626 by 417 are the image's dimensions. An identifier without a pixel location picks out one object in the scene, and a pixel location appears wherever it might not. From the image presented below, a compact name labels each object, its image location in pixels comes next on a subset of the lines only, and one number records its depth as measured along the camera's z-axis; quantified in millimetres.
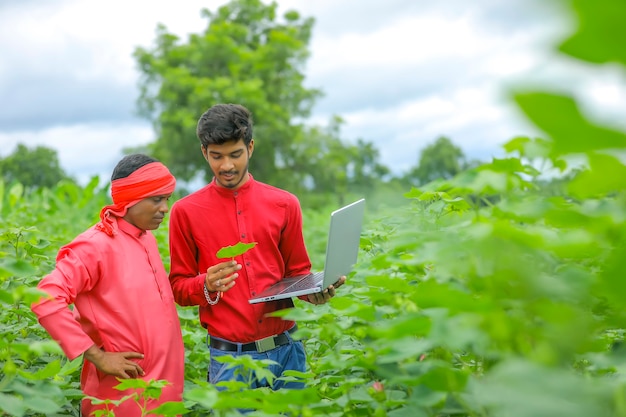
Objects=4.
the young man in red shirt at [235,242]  3498
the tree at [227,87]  38250
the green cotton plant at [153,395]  2156
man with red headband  2887
